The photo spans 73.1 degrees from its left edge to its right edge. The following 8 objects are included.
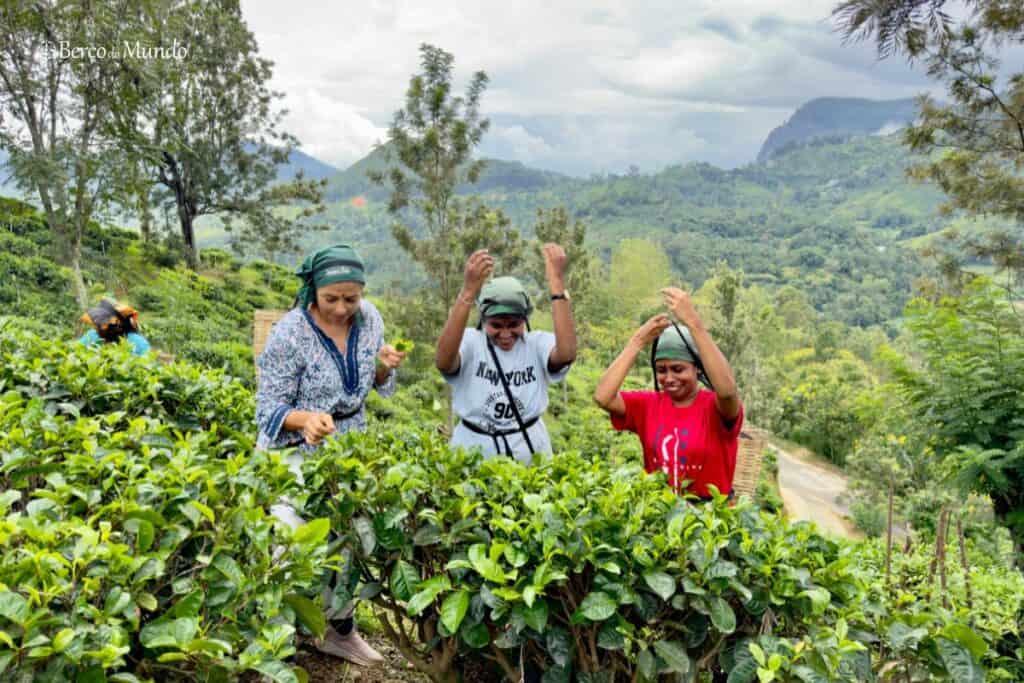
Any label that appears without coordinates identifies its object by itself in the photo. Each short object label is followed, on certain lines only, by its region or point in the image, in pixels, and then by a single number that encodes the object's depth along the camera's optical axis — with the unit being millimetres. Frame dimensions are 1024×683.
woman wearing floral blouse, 2869
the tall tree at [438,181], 9203
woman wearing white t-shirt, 3118
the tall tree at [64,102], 10219
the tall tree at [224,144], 18406
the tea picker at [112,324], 5250
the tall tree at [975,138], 9359
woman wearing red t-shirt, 2820
